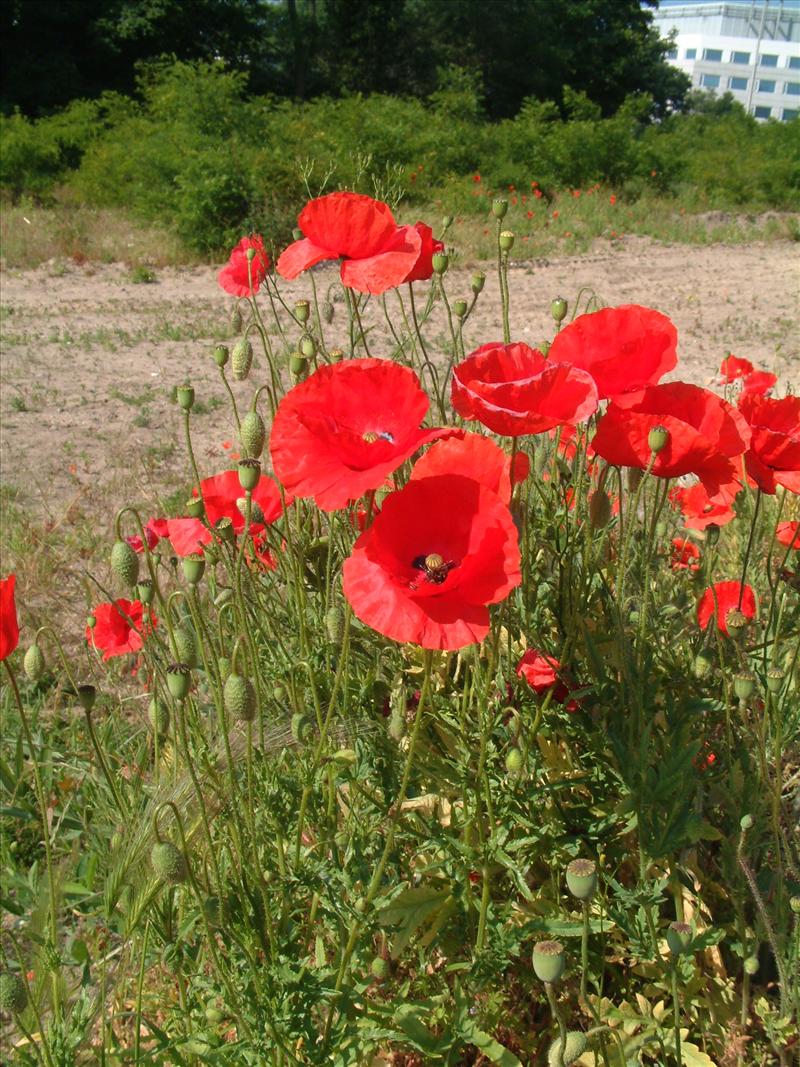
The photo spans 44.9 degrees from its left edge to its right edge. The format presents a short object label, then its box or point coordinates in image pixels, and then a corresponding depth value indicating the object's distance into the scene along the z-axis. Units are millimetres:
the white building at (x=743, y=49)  70562
